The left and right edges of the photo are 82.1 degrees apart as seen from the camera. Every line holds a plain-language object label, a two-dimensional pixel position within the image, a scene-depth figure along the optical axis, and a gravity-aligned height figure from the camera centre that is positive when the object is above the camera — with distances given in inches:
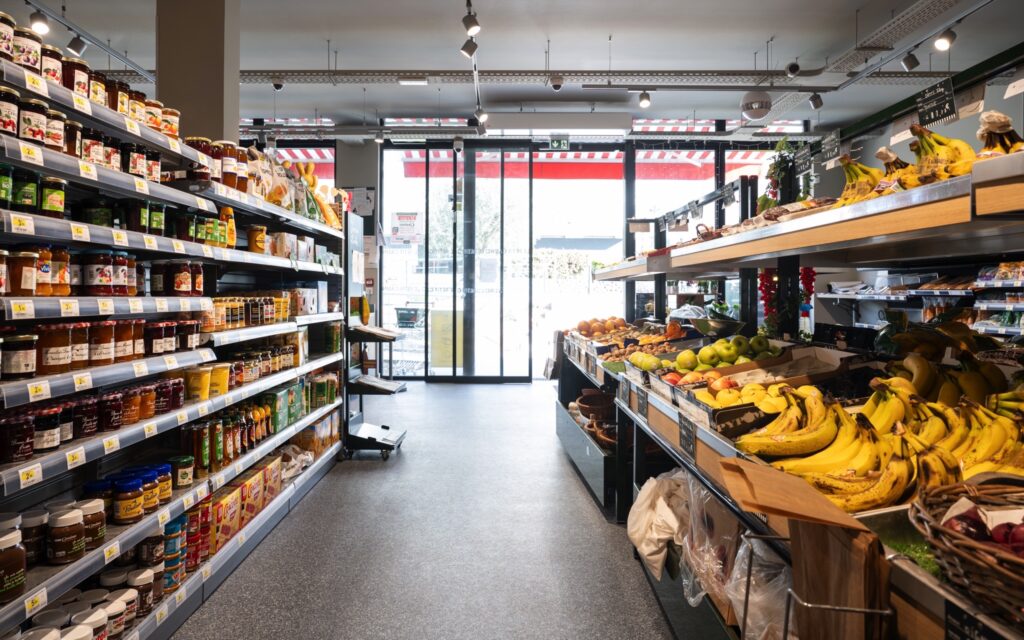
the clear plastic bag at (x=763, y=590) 60.9 -30.9
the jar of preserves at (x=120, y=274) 85.3 +4.7
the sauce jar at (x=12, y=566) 63.9 -28.7
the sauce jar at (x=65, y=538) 73.7 -29.4
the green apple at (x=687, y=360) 111.5 -10.2
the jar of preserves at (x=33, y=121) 67.8 +21.6
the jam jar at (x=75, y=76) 77.9 +30.7
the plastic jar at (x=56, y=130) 71.4 +21.6
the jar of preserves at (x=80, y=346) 77.0 -5.3
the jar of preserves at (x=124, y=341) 85.2 -5.1
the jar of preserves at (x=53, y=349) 72.9 -5.5
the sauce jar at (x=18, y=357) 67.9 -5.9
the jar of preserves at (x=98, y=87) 82.0 +30.8
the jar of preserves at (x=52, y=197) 71.8 +13.5
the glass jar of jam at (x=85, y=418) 80.2 -15.4
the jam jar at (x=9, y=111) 64.7 +21.7
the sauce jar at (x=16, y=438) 67.3 -15.4
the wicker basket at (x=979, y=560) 28.8 -13.2
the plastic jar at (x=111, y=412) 84.4 -15.3
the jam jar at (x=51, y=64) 73.4 +30.7
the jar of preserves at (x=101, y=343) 81.2 -5.1
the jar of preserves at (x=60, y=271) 74.3 +4.4
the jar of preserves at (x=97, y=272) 81.7 +4.7
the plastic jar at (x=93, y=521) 78.6 -29.0
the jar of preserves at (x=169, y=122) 100.7 +31.8
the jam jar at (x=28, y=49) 69.5 +30.8
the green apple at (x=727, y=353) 107.0 -8.4
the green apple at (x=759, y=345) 105.7 -6.8
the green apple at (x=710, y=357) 109.7 -9.4
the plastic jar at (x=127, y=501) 86.3 -28.8
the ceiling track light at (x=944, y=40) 206.7 +94.3
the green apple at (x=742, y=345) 107.0 -6.9
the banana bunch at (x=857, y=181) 70.9 +15.7
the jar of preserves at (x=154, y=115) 96.0 +31.5
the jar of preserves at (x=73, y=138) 75.3 +21.7
